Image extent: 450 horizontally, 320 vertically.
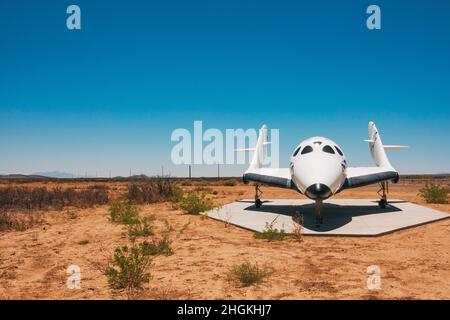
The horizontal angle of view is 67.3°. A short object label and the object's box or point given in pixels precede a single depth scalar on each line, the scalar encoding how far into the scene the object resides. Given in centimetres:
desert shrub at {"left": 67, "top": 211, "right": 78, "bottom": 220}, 1558
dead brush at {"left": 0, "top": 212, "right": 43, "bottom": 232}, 1275
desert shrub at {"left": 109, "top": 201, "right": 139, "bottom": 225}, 1316
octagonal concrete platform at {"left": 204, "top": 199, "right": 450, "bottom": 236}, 1141
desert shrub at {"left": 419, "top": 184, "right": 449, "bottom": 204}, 2127
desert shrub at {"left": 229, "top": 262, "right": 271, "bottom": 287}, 612
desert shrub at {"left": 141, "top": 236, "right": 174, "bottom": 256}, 855
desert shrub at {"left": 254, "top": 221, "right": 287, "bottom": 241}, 1007
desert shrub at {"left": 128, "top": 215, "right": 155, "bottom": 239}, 1100
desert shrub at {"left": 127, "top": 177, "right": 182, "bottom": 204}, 2241
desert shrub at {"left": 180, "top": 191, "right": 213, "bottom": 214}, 1658
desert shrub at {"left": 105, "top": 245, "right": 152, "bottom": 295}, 609
